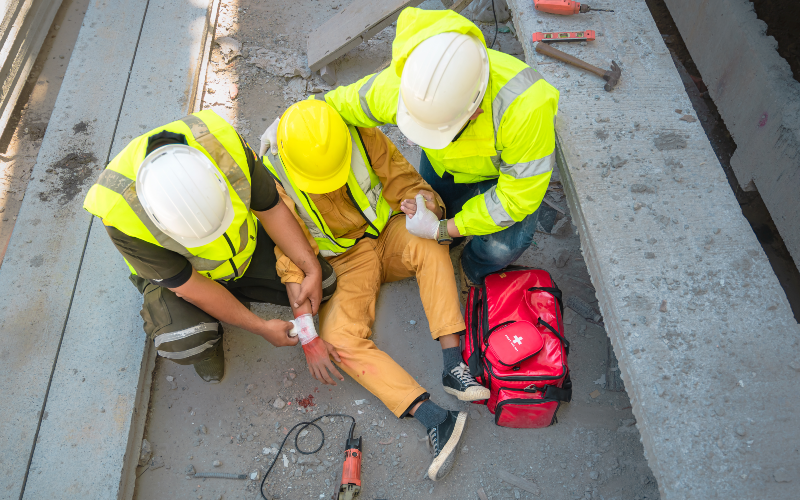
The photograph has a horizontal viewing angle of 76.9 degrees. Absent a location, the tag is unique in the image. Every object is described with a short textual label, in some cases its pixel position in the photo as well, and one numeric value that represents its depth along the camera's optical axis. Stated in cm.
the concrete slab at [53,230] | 261
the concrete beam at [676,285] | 207
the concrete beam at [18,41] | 386
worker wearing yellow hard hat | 247
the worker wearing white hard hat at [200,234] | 203
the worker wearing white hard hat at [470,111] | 212
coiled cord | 261
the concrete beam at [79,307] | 251
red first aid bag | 255
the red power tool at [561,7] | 330
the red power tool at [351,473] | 253
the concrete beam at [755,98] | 293
